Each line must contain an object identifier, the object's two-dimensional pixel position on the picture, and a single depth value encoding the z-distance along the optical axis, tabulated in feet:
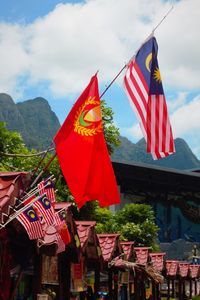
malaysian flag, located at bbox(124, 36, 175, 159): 30.91
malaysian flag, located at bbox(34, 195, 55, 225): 23.59
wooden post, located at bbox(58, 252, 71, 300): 37.42
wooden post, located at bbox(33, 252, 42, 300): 28.68
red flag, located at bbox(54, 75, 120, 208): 23.77
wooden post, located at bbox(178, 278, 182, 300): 89.73
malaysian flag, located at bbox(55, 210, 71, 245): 25.88
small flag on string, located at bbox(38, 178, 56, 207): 23.53
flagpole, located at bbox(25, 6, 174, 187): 23.47
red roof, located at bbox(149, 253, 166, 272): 66.45
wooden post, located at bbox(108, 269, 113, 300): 51.85
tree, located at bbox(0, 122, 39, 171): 58.03
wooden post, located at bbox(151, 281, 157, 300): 71.84
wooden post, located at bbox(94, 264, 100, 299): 46.32
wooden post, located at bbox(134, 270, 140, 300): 61.52
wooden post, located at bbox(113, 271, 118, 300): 53.17
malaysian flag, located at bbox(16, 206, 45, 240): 22.80
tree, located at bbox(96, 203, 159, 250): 89.43
